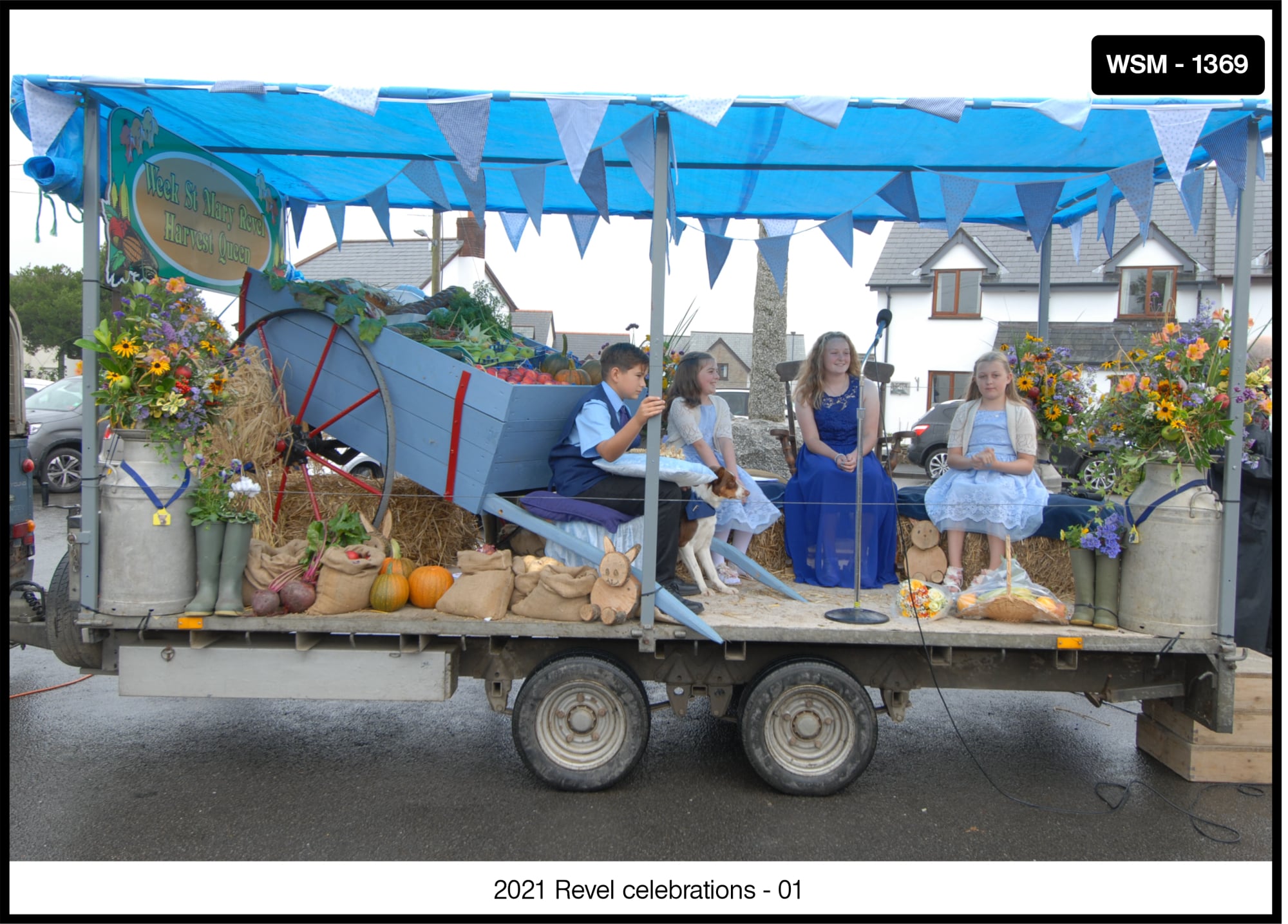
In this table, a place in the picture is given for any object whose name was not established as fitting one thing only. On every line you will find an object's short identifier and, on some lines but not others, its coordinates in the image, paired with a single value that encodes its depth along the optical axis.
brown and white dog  4.67
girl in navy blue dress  5.02
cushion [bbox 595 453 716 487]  4.41
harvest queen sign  4.18
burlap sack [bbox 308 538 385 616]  3.96
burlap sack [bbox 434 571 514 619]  3.95
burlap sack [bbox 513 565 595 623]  3.92
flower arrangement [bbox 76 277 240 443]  3.82
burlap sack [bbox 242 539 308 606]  4.02
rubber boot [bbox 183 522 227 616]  3.91
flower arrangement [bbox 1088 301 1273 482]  3.86
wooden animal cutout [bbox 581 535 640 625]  3.87
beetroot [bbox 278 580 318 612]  3.94
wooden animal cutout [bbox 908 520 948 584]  4.96
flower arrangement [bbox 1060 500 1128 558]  3.96
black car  13.58
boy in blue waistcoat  4.38
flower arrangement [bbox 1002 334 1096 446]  5.59
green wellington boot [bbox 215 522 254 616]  3.92
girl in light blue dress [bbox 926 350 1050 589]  4.75
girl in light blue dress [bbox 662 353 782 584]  5.14
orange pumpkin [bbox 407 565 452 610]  4.11
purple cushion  4.36
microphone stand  4.00
